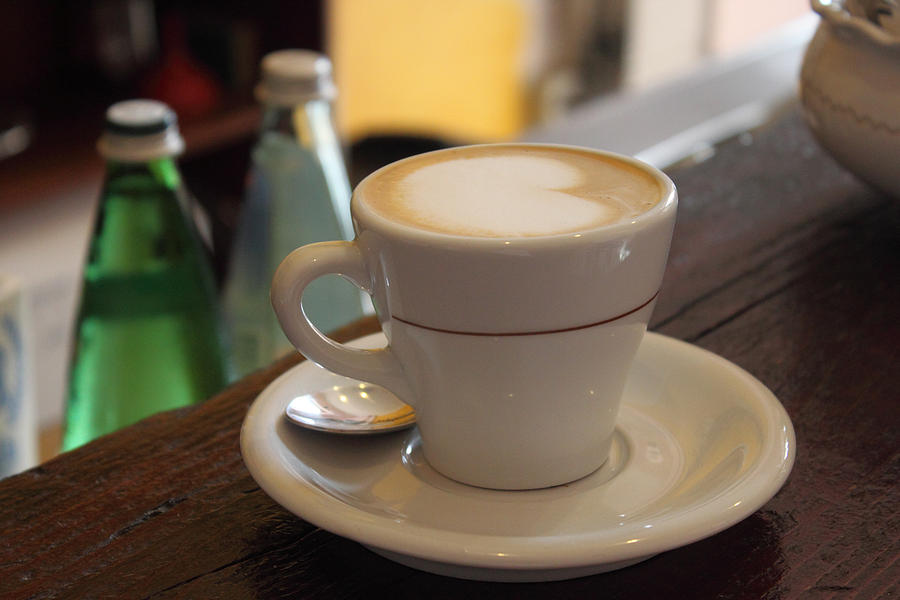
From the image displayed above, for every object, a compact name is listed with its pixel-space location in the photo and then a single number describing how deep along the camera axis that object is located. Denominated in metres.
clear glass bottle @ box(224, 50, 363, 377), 0.67
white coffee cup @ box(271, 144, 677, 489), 0.35
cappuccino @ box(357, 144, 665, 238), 0.37
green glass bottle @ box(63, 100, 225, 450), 0.58
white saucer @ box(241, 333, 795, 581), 0.33
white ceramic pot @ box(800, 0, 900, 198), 0.58
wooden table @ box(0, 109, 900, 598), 0.37
